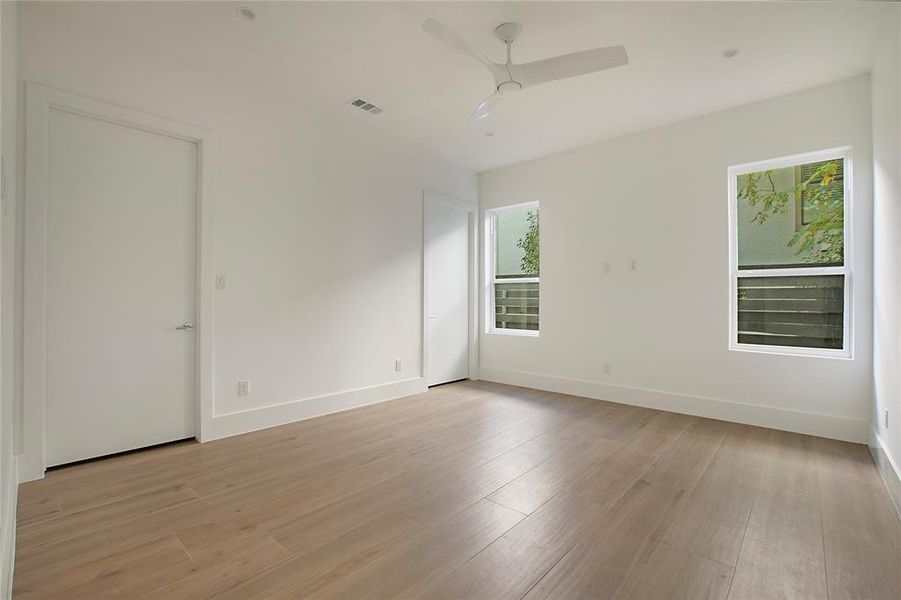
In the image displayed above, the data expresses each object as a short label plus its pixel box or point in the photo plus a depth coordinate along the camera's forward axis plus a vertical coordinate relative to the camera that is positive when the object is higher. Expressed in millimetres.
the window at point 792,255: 3557 +423
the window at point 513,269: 5547 +428
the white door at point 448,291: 5305 +126
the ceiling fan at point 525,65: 2410 +1482
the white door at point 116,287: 2768 +77
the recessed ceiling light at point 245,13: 2604 +1799
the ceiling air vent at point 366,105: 3811 +1802
